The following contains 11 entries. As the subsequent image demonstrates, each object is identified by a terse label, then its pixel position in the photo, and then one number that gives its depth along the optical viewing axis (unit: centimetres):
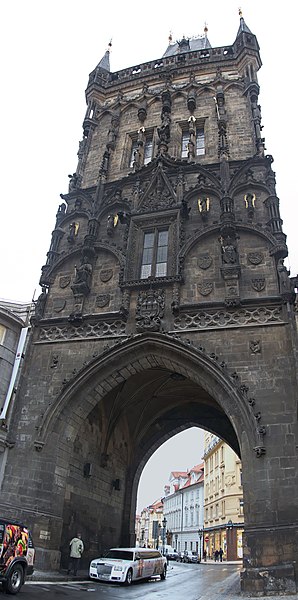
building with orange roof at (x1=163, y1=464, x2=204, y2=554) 5412
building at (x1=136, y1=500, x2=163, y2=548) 8700
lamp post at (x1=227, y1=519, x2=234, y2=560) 3556
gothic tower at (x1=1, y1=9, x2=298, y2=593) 1247
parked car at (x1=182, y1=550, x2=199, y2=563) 3425
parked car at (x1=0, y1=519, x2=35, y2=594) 812
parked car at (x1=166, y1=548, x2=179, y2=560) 3753
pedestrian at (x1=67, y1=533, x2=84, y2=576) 1294
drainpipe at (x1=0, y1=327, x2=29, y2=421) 1461
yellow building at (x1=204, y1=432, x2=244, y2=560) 3578
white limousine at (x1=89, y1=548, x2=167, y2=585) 1245
